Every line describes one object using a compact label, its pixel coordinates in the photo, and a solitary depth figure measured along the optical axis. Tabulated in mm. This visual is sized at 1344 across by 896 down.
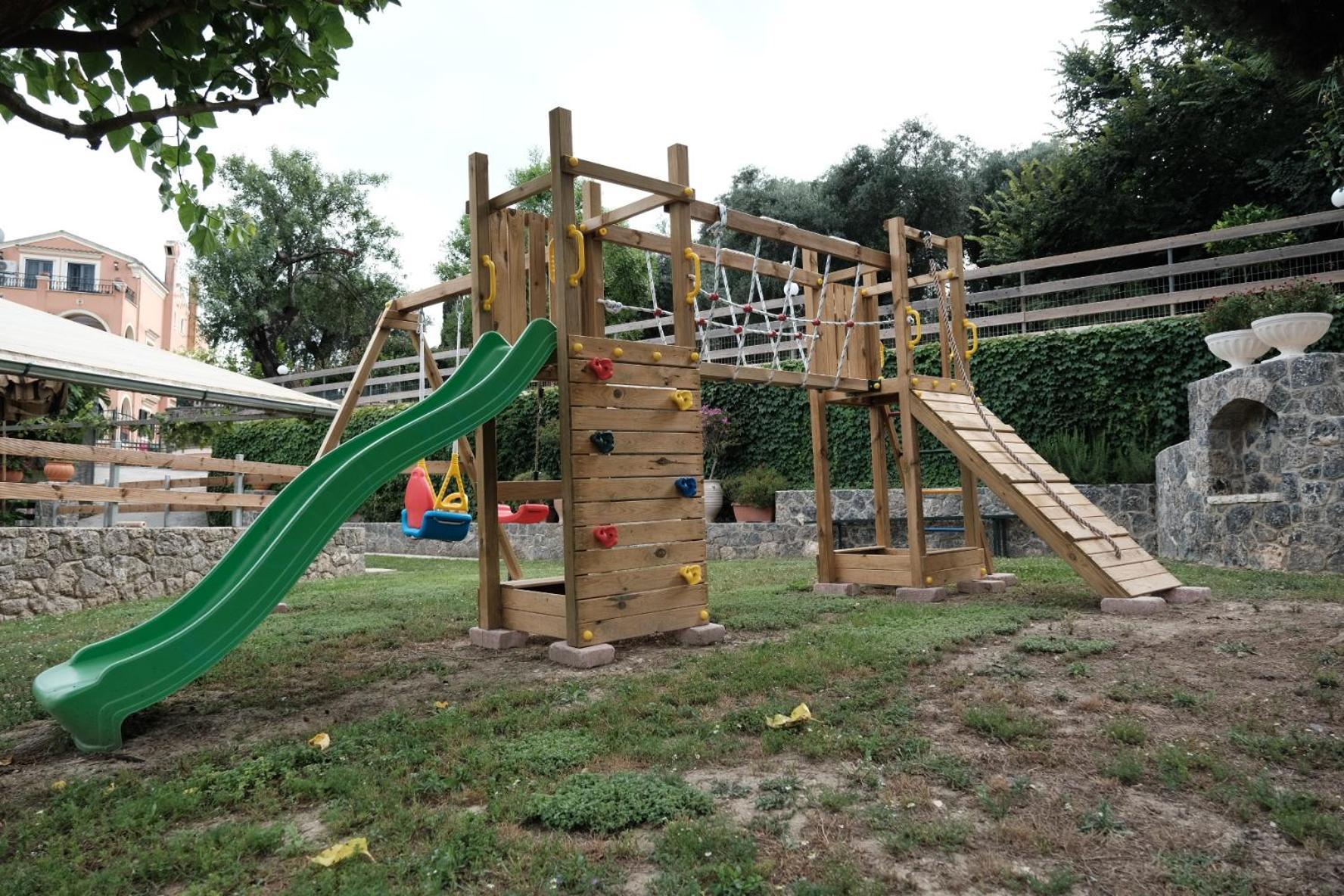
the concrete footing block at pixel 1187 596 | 6414
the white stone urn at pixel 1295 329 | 8172
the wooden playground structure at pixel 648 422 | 5211
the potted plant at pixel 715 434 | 13914
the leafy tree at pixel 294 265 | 29516
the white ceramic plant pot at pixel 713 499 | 13141
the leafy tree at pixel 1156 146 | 16578
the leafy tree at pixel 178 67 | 3533
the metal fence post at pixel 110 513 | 9535
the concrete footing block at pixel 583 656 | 4840
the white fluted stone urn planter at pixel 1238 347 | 8664
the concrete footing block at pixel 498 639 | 5531
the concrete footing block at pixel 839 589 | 7453
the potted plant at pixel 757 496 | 12703
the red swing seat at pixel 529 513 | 6801
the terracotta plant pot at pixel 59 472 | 9945
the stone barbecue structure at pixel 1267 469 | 7980
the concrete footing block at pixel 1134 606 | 6012
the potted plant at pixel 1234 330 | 8688
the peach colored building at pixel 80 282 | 41031
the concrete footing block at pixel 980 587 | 7504
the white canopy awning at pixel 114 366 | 8711
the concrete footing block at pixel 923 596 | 7000
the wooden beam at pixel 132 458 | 8109
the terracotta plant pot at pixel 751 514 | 12812
